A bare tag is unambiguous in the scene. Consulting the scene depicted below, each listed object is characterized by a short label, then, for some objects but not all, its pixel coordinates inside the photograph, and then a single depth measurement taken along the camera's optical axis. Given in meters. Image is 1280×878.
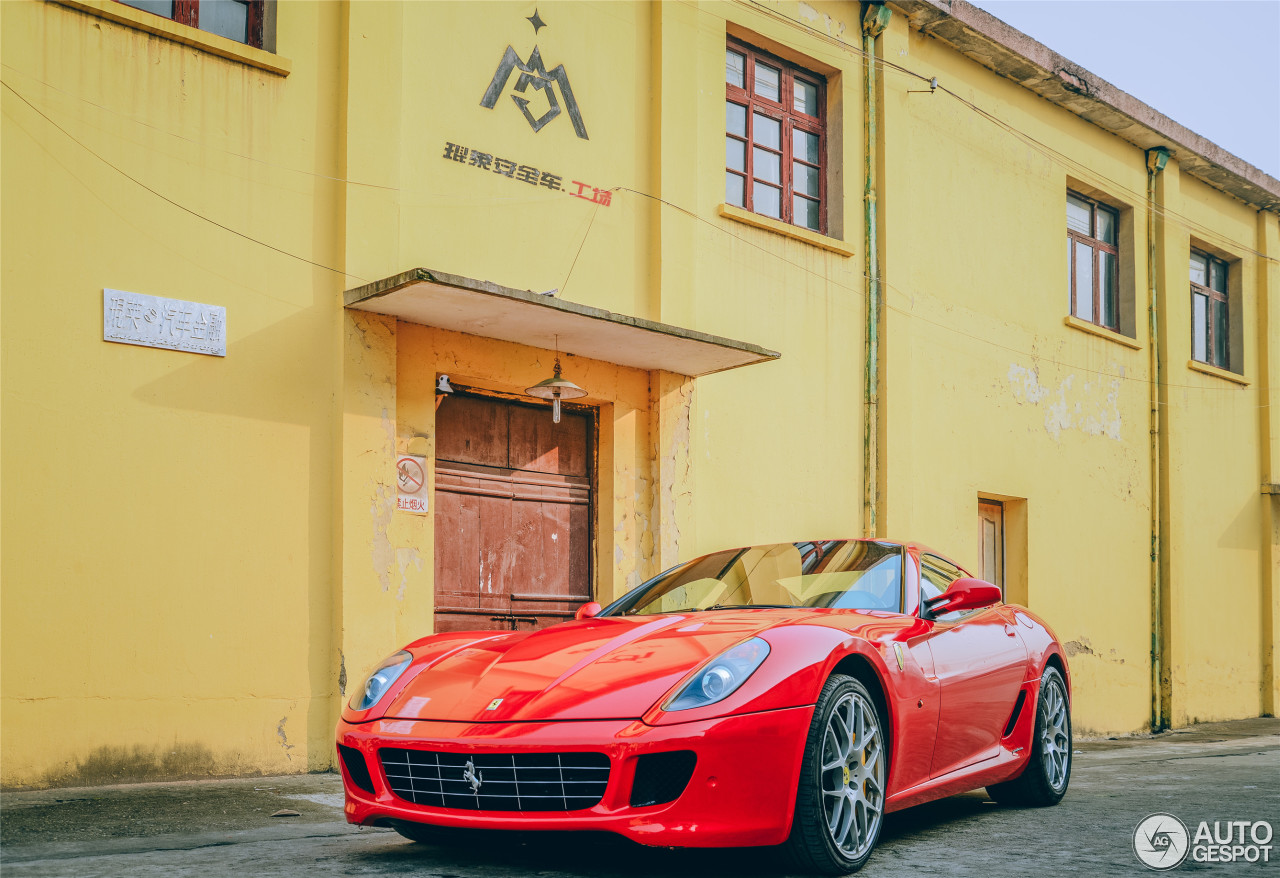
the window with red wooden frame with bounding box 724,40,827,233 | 10.79
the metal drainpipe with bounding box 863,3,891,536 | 11.25
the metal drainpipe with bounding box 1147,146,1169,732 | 14.54
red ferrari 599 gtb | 3.75
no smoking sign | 8.04
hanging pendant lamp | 8.65
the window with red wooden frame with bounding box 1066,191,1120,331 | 14.56
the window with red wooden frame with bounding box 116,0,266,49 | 7.50
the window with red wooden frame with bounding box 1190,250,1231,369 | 16.77
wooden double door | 8.60
